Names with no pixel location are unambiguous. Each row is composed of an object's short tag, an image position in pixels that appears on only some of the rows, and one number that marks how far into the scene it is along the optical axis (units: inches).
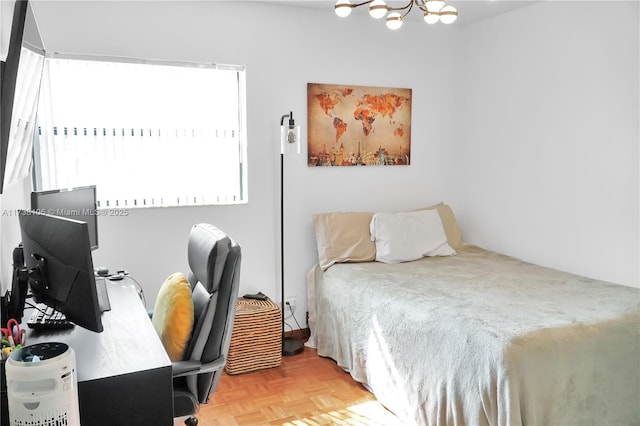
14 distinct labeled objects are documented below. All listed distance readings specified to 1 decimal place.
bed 81.1
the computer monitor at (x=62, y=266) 57.1
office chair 74.5
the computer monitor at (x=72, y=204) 88.5
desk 52.4
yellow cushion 75.2
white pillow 141.6
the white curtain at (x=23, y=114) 66.7
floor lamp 135.9
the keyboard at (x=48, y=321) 67.8
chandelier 85.5
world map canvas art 145.4
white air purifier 43.5
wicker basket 127.0
